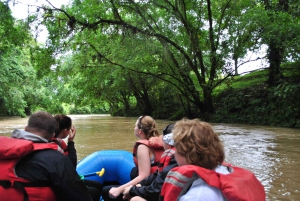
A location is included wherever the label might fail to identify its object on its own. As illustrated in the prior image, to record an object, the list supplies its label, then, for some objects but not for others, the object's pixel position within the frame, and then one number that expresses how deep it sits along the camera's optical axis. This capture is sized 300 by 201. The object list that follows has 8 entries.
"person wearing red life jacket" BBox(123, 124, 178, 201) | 1.91
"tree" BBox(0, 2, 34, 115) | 20.65
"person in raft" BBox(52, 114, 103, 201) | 2.75
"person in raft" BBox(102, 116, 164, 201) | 2.50
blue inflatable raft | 3.38
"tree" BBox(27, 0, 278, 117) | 11.73
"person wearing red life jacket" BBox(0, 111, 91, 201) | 1.59
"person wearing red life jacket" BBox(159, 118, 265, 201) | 1.29
